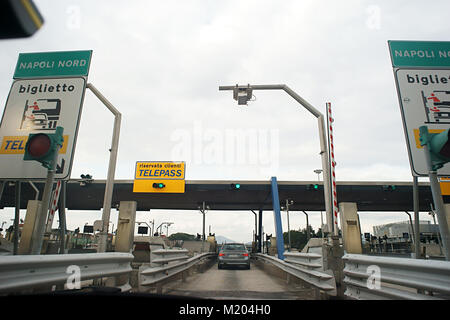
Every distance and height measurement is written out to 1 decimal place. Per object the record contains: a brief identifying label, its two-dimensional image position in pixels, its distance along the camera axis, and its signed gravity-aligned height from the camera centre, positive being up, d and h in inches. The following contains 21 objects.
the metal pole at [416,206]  135.0 +15.6
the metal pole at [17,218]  157.8 +8.2
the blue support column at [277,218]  772.6 +54.7
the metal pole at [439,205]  110.0 +13.7
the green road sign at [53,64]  167.5 +104.7
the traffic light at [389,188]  910.4 +162.4
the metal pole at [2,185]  149.0 +26.0
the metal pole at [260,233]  1343.5 +12.1
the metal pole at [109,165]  254.3 +68.7
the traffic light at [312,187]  804.1 +144.2
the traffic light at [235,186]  883.4 +156.4
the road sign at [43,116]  129.0 +64.9
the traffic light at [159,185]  982.4 +174.4
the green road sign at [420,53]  154.2 +104.5
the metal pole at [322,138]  250.8 +99.5
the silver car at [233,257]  620.4 -49.6
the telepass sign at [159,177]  990.4 +208.0
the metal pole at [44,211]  121.3 +9.6
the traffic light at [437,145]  114.3 +39.1
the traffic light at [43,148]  126.0 +38.9
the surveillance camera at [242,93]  331.0 +170.1
